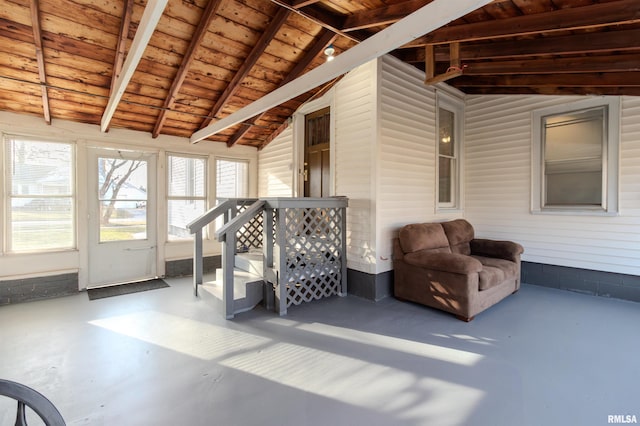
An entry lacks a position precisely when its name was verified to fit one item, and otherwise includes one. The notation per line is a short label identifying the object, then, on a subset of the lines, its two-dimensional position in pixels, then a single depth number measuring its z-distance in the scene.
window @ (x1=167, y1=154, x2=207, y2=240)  5.82
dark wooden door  5.27
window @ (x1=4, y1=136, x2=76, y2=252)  4.38
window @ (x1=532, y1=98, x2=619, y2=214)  4.16
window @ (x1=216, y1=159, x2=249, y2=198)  6.45
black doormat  4.60
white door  4.98
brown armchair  3.45
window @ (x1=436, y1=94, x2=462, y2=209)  5.23
